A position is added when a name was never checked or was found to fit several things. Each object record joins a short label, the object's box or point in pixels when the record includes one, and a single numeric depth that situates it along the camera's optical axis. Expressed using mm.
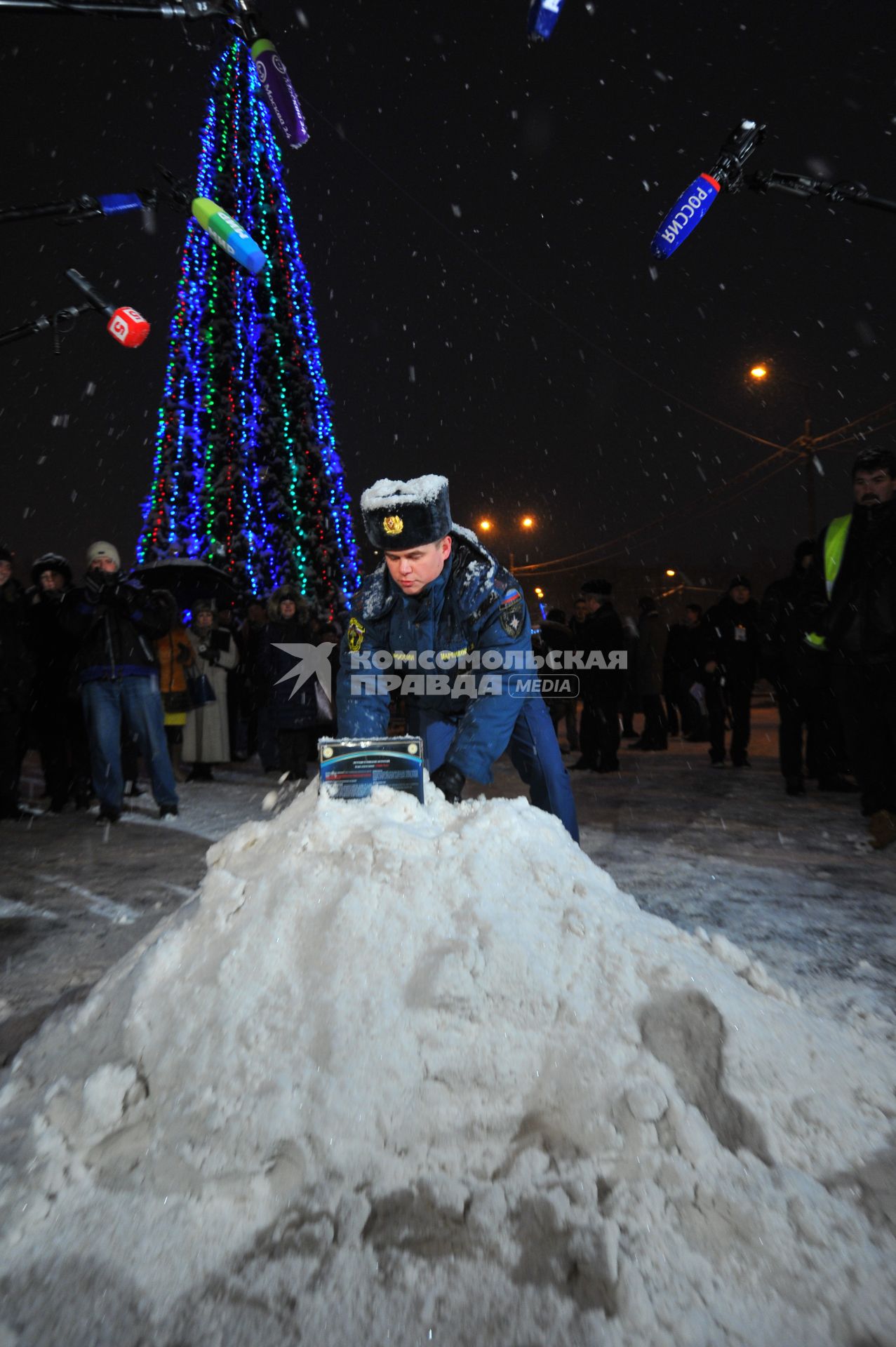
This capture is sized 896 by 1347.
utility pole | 21781
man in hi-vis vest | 4855
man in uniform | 3291
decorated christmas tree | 16844
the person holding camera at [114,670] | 6168
